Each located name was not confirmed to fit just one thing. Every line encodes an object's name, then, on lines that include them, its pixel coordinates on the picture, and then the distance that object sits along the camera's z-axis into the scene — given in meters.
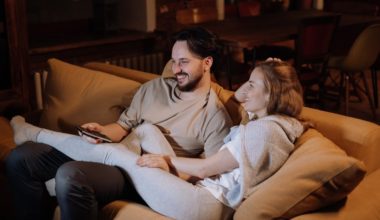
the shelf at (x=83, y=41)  3.95
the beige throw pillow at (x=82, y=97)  2.62
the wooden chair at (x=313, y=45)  3.91
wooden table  3.79
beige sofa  1.61
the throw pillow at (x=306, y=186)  1.59
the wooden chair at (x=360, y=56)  4.03
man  2.17
